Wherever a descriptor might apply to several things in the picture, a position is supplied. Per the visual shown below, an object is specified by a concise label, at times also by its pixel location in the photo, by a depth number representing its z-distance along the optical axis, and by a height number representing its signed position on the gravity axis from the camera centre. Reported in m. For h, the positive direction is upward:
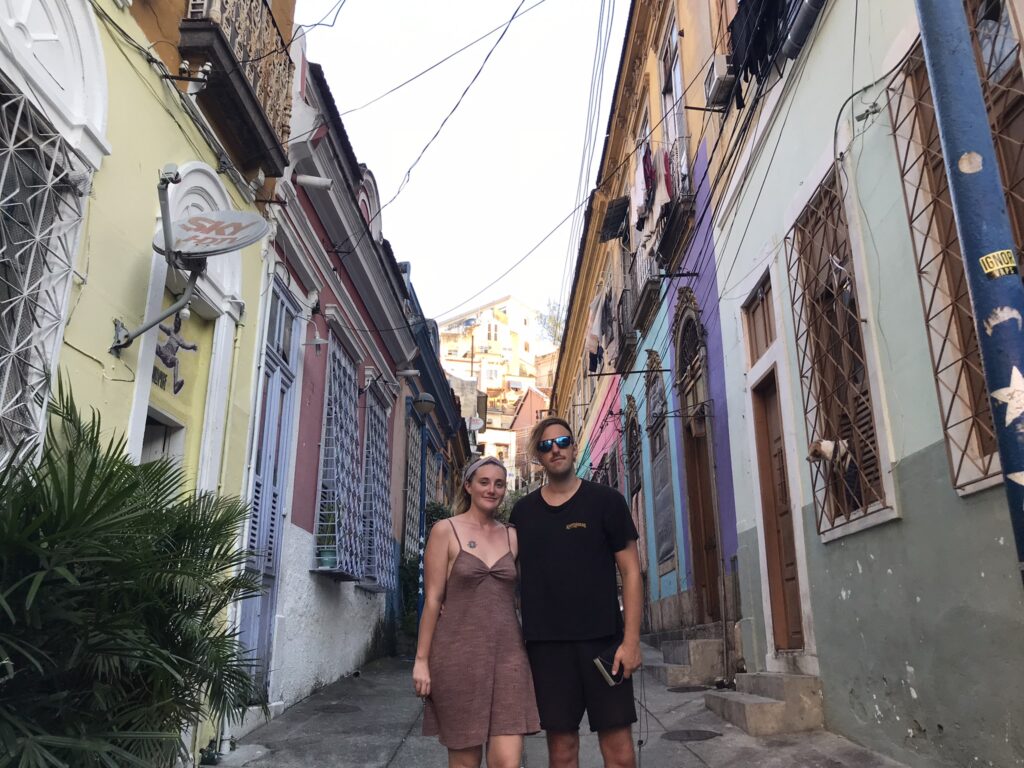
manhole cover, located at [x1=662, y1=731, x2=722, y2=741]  5.12 -0.70
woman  2.81 -0.07
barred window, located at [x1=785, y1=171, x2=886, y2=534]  4.68 +1.60
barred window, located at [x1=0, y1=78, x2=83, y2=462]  3.50 +1.66
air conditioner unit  7.34 +4.85
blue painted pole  1.92 +0.99
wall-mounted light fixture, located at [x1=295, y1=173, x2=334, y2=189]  7.48 +4.01
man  2.87 +0.05
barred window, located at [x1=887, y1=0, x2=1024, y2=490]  3.38 +1.80
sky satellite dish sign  4.68 +2.26
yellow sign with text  2.00 +0.87
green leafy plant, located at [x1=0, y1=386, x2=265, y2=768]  2.38 +0.03
